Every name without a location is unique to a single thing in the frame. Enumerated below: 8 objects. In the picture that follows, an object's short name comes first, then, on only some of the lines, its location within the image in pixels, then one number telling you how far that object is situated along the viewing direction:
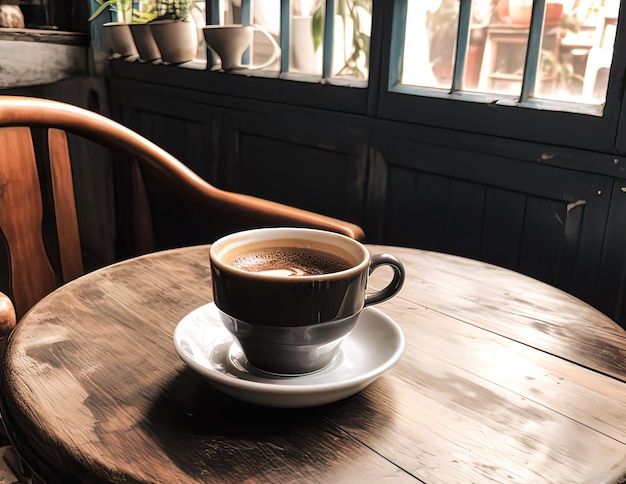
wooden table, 0.45
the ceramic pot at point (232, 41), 1.48
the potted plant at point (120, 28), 1.83
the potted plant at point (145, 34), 1.72
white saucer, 0.49
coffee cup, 0.49
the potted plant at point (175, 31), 1.63
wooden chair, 1.04
